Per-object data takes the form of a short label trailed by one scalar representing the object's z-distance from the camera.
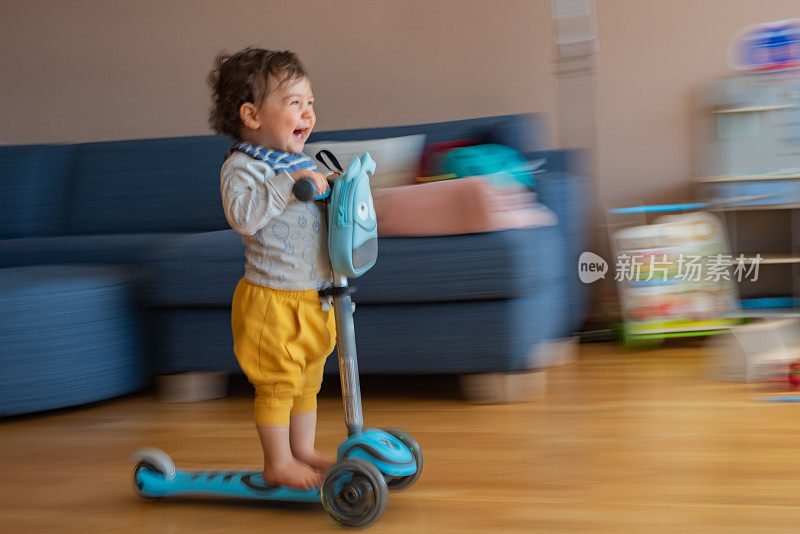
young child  1.34
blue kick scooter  1.25
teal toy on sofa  2.38
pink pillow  2.05
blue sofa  2.03
